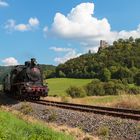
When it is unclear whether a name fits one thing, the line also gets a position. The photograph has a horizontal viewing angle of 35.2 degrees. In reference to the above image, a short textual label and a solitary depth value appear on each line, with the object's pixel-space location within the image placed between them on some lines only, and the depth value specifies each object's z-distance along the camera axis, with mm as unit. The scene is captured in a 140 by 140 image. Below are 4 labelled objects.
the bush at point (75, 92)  31731
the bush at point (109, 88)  35519
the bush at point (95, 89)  35324
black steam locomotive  17255
